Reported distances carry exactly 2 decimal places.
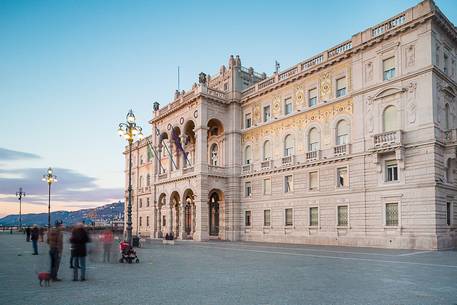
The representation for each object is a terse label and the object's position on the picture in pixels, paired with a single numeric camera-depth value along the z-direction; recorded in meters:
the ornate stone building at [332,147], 28.22
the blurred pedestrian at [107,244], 20.19
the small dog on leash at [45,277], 12.24
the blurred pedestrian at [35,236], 25.34
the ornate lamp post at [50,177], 42.06
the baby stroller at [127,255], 19.33
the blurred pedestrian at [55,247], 13.20
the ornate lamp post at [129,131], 24.62
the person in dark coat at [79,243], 13.48
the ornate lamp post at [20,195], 74.56
